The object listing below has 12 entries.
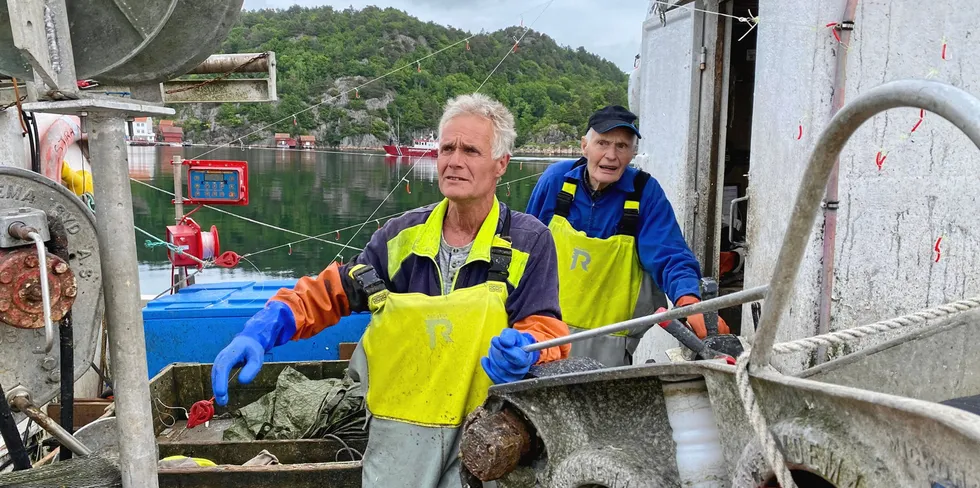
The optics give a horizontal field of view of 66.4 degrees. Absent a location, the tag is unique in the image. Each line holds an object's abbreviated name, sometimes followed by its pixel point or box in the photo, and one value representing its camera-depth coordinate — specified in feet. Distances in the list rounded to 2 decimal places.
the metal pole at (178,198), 30.86
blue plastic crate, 20.43
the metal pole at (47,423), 6.84
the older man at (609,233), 12.99
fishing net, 16.03
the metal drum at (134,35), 5.96
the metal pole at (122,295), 5.84
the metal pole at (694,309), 5.90
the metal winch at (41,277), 6.49
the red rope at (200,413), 16.51
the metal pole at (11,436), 6.52
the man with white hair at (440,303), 8.78
